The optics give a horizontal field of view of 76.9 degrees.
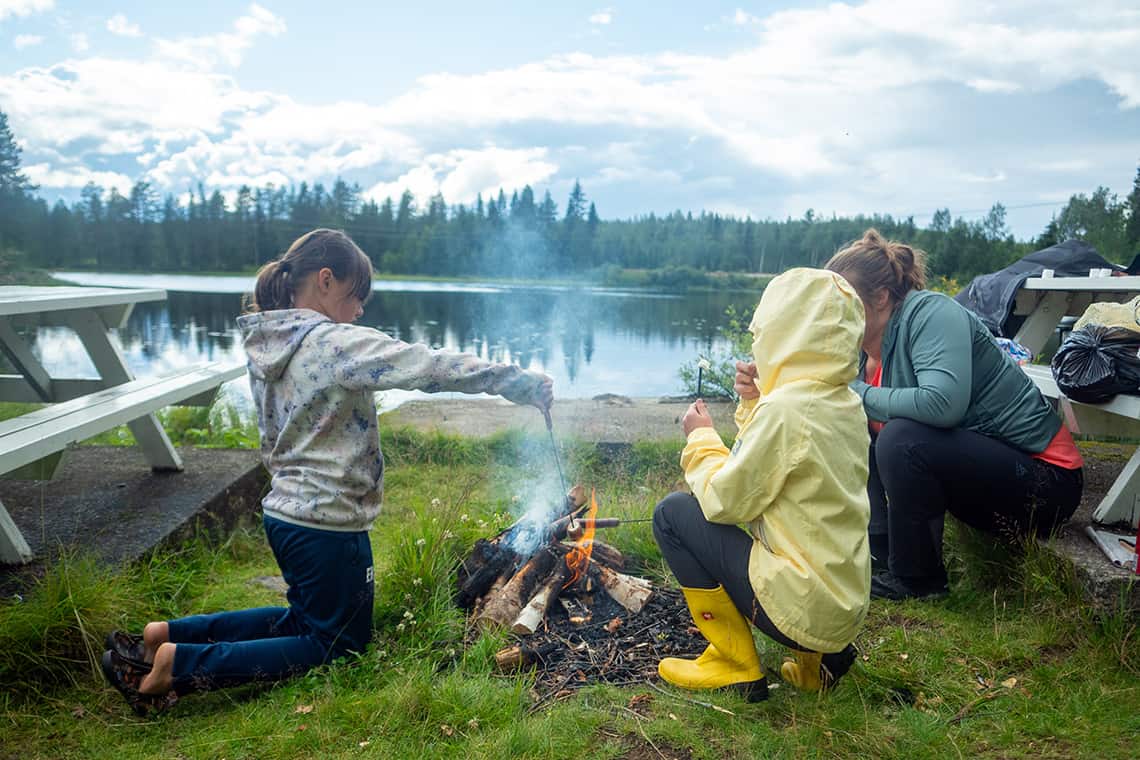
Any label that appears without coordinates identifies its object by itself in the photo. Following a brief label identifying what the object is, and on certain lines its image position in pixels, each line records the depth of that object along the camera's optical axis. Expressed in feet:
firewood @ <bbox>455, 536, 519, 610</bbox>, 9.98
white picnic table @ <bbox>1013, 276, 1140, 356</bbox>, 14.37
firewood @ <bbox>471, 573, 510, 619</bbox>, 9.65
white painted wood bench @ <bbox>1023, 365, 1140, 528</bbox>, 9.82
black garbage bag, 9.11
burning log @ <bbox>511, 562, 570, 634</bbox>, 9.16
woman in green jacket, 9.19
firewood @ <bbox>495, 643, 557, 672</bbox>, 8.33
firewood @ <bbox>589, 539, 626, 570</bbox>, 11.05
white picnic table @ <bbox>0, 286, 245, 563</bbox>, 9.56
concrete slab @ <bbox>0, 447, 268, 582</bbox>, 10.94
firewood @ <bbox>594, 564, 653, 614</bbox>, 9.93
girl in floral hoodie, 8.05
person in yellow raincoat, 6.50
